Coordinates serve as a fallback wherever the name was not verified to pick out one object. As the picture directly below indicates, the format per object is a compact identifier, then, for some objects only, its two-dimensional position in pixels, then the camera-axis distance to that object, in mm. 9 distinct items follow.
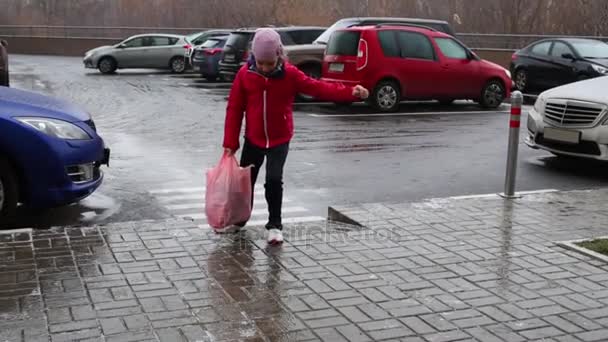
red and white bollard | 8203
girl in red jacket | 6301
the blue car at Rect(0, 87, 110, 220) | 7113
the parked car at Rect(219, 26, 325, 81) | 21203
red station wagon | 16844
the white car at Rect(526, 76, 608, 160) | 10266
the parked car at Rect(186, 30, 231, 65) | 28516
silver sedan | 29484
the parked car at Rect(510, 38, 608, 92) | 20047
